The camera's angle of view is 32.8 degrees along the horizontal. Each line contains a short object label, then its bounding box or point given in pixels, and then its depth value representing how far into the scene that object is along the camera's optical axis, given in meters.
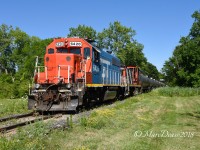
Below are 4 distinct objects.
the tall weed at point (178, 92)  45.59
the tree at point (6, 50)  92.38
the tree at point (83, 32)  85.57
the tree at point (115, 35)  82.62
